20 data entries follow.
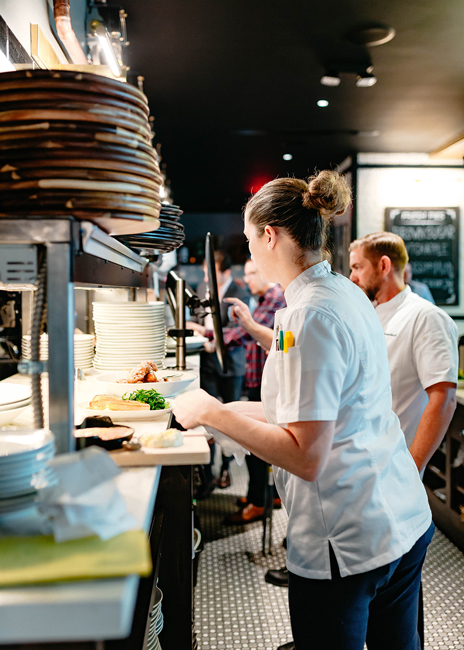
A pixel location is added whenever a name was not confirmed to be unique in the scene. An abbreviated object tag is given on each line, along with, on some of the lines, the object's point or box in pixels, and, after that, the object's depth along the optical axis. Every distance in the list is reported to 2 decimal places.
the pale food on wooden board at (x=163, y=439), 1.09
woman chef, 1.06
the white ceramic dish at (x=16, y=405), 1.13
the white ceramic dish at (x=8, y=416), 1.12
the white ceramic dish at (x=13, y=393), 1.15
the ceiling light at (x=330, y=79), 3.62
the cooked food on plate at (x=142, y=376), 1.66
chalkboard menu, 5.69
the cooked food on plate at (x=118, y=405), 1.41
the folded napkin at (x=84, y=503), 0.65
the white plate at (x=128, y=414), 1.38
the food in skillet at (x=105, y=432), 1.06
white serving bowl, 1.60
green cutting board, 0.60
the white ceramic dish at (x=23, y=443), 0.70
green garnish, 1.49
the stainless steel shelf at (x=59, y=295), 0.84
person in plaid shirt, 2.95
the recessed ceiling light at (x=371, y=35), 3.00
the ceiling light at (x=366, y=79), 3.56
